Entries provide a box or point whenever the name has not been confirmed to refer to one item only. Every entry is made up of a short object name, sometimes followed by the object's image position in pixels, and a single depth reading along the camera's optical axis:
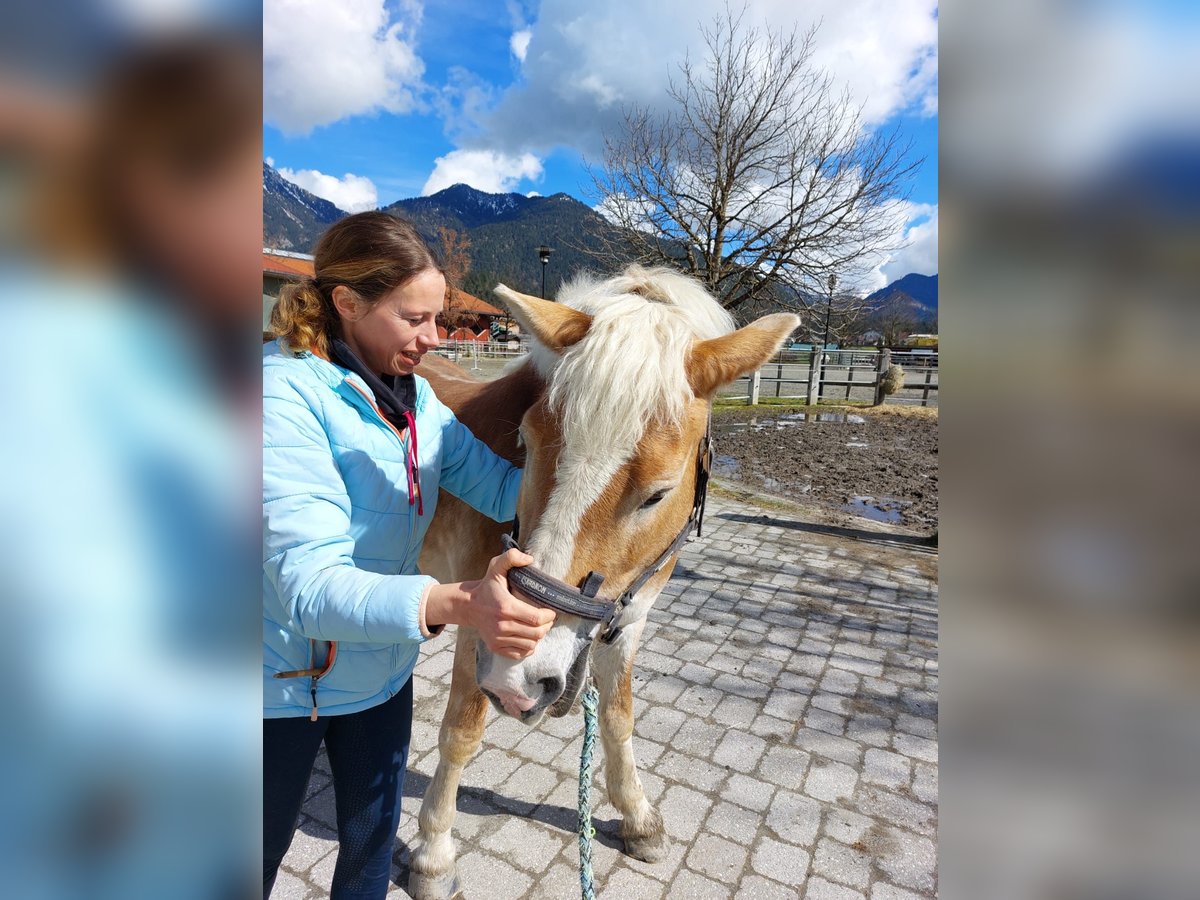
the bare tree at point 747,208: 8.40
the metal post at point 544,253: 18.65
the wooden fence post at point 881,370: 18.09
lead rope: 1.85
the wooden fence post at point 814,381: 18.58
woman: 1.27
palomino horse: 1.57
